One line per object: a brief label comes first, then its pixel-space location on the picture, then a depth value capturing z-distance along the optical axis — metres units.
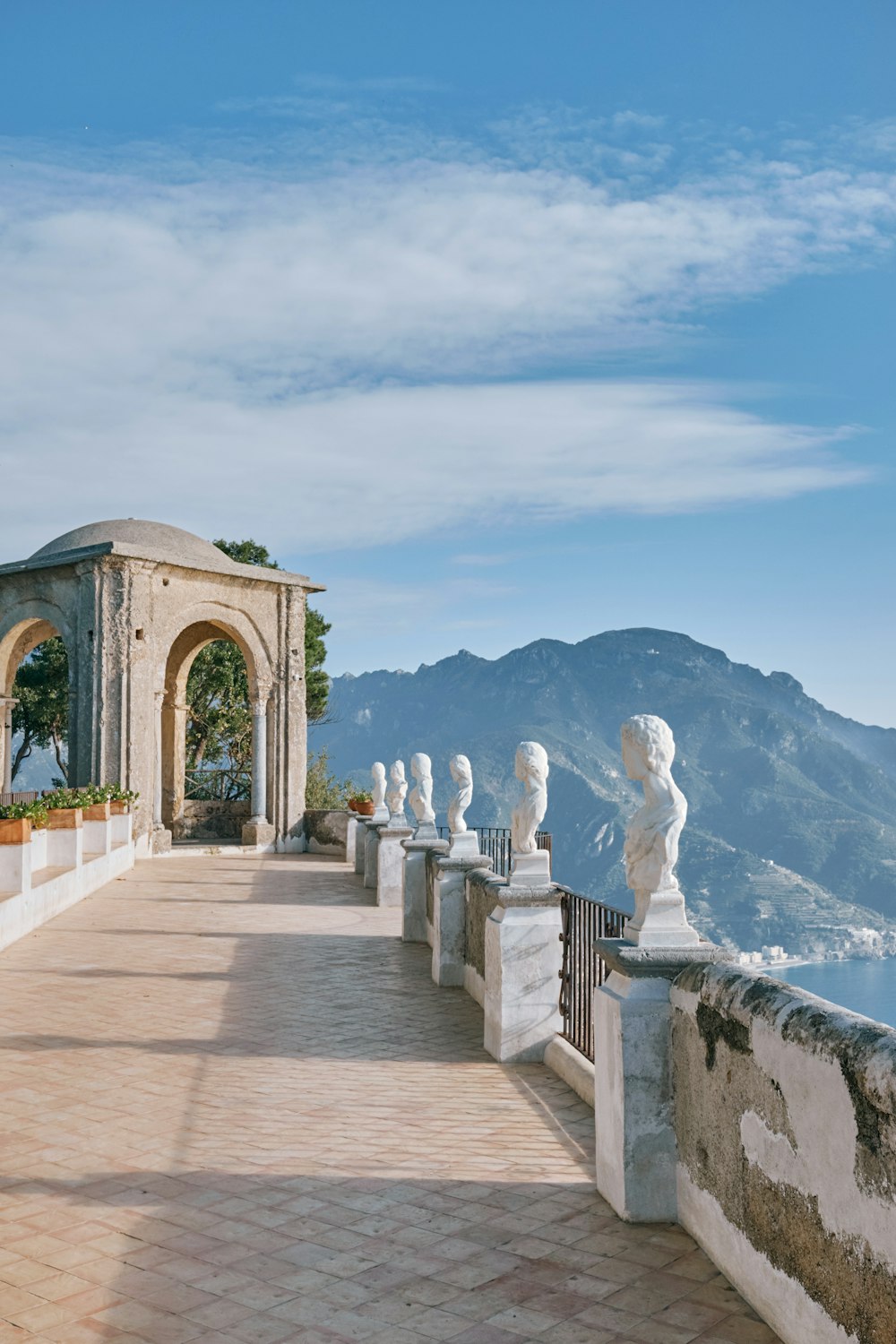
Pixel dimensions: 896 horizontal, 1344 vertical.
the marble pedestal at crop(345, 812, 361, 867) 20.58
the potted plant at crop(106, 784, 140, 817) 19.19
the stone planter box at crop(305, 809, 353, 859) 23.53
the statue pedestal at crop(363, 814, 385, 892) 16.77
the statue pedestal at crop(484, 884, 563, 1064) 7.16
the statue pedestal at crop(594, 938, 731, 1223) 4.53
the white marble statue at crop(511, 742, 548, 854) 7.12
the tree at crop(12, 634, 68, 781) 37.97
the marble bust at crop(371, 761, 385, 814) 18.53
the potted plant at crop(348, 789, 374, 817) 21.73
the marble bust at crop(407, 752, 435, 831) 13.00
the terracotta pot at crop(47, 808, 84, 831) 14.74
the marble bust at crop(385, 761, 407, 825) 16.22
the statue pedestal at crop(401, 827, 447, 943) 11.85
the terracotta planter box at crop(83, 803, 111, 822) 16.95
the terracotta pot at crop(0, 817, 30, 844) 11.41
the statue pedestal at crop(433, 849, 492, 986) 9.51
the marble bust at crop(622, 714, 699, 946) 4.68
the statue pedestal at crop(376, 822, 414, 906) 15.05
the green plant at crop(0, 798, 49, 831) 11.67
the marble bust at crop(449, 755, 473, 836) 10.12
